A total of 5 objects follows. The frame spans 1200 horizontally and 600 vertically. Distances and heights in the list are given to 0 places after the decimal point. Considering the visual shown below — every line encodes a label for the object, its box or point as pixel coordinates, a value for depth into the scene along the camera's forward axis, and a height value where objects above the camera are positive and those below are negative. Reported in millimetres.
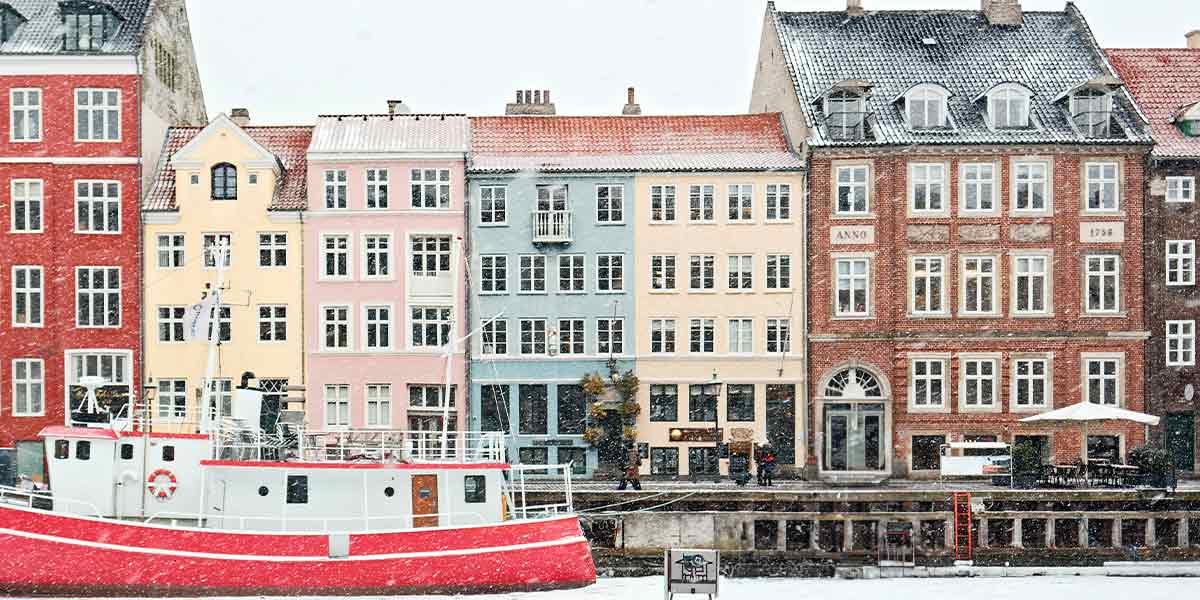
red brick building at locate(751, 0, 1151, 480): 48812 +507
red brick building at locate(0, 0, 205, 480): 48688 +2711
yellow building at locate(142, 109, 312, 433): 49000 +1024
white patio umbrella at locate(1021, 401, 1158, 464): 42625 -3366
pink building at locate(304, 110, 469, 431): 49094 +430
